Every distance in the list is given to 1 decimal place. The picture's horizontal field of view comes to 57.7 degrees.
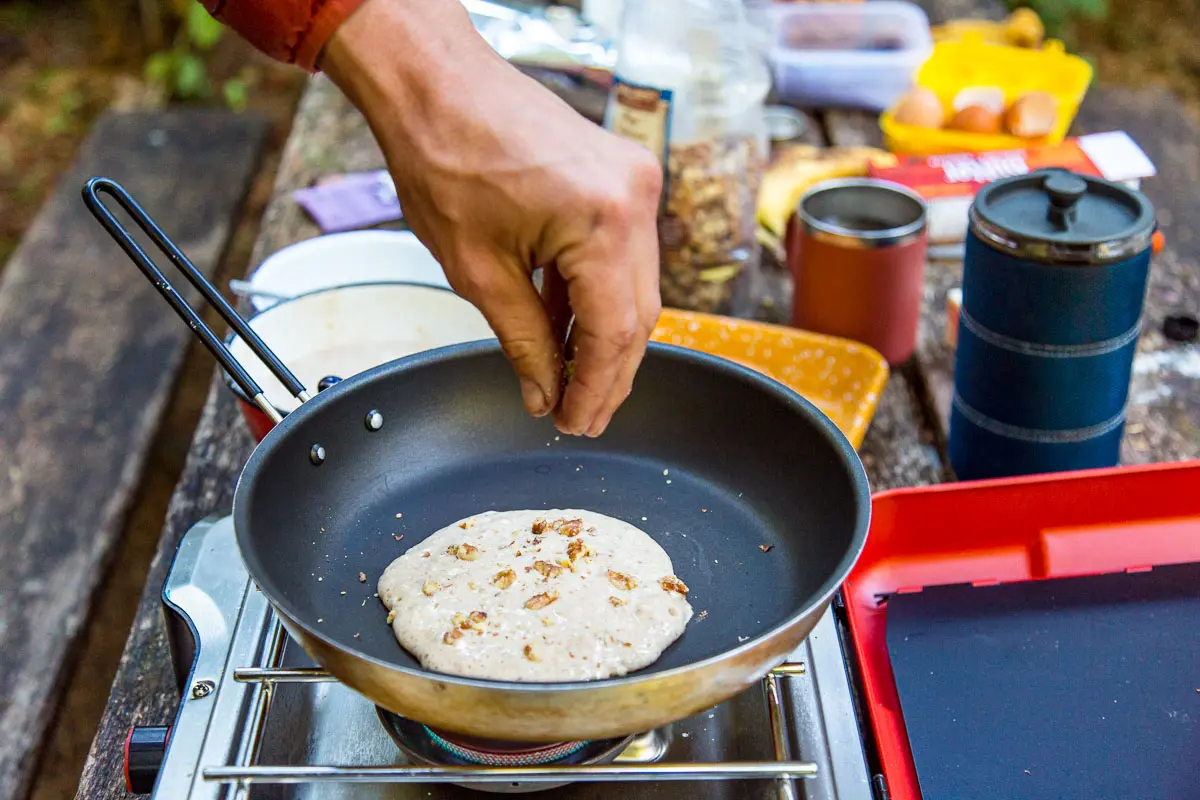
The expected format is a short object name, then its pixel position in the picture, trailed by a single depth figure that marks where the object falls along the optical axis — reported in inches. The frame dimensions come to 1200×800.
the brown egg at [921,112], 67.1
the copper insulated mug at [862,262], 48.0
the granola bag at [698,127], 50.7
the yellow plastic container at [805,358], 45.1
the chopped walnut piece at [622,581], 31.9
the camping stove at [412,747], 26.5
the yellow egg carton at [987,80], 66.5
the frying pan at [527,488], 25.5
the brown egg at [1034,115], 64.7
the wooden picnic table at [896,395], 35.6
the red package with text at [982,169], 56.6
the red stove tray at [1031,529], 37.3
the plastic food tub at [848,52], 73.9
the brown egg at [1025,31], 76.2
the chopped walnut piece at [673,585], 32.4
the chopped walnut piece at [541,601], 30.8
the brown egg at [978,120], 66.5
